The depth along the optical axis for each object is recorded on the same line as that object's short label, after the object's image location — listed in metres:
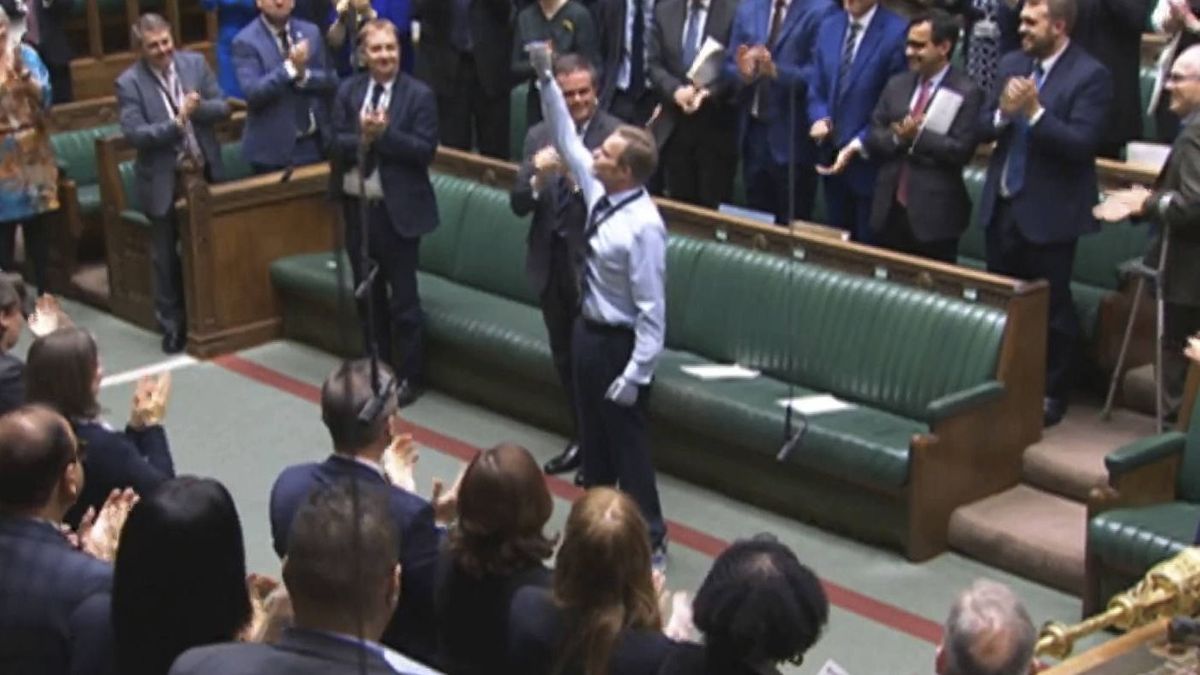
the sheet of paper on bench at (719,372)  6.97
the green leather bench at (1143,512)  5.53
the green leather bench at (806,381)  6.29
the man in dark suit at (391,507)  3.94
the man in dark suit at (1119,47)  7.60
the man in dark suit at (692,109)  7.88
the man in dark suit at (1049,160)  6.52
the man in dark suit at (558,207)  6.40
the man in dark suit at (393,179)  7.38
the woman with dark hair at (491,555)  3.72
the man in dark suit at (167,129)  8.28
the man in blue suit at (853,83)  7.31
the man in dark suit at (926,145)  6.89
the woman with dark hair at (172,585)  3.08
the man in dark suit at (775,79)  7.68
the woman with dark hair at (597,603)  3.44
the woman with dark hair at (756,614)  3.11
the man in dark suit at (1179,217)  6.16
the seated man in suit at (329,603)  2.74
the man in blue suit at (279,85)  8.60
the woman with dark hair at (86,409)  4.47
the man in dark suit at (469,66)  9.05
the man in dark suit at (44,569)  3.30
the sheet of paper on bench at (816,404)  6.58
